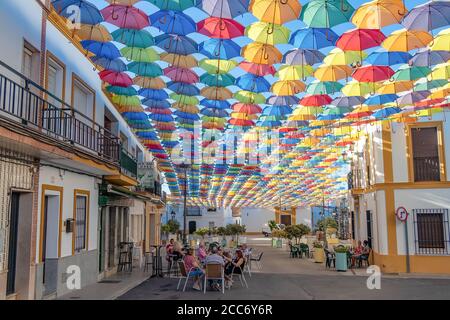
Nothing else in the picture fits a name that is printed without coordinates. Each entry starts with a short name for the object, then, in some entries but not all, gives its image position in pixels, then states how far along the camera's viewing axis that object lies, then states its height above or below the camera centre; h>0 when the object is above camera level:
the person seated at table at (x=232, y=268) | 13.63 -1.75
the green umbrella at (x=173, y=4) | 9.57 +4.57
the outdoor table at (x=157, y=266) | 16.62 -2.06
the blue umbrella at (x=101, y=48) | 12.27 +4.68
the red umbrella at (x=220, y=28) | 10.55 +4.49
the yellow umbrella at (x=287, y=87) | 14.27 +4.10
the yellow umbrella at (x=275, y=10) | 9.60 +4.49
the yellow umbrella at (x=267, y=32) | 10.90 +4.52
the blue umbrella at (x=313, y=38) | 11.20 +4.49
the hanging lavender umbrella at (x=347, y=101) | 15.63 +3.97
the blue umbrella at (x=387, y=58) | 12.30 +4.35
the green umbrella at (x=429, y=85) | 14.48 +4.23
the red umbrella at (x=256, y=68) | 12.88 +4.26
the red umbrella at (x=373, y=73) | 13.12 +4.16
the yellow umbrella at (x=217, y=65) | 12.95 +4.41
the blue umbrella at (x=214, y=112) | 17.27 +3.99
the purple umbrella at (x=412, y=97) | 15.54 +4.08
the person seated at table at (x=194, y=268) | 13.10 -1.66
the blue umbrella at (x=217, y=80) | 13.83 +4.23
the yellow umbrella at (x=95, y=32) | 11.51 +4.81
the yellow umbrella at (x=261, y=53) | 11.69 +4.29
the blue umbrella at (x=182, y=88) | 14.81 +4.26
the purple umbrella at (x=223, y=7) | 9.62 +4.54
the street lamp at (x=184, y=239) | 25.75 -1.55
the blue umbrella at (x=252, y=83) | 14.01 +4.21
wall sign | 17.76 -0.12
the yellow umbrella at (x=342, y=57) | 12.33 +4.40
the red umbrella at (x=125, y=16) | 10.20 +4.64
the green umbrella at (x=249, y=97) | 15.34 +4.08
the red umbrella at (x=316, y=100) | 15.46 +3.97
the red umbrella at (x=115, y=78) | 14.28 +4.47
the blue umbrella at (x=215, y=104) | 16.32 +4.10
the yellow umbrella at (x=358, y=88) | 14.59 +4.12
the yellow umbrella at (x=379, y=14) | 9.76 +4.48
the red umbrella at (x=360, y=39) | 10.86 +4.32
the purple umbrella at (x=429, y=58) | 12.09 +4.28
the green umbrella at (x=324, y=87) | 14.70 +4.21
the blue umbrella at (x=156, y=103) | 16.56 +4.19
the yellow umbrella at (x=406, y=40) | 11.15 +4.40
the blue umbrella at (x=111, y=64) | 13.17 +4.54
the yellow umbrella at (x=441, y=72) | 13.51 +4.33
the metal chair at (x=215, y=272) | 12.66 -1.70
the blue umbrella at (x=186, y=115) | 17.98 +4.05
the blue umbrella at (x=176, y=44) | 11.57 +4.51
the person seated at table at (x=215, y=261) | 12.65 -1.40
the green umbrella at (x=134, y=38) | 11.27 +4.58
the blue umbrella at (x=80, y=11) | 10.41 +4.89
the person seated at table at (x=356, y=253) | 19.72 -1.90
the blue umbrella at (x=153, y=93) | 15.52 +4.28
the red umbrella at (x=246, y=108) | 16.52 +3.97
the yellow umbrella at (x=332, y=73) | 13.17 +4.21
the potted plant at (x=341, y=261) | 18.61 -2.09
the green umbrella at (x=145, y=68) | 13.23 +4.40
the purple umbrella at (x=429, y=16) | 10.05 +4.51
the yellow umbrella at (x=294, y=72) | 13.21 +4.28
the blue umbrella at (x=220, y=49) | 11.67 +4.42
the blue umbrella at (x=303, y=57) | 12.26 +4.37
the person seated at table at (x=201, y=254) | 15.91 -1.50
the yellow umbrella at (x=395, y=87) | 14.62 +4.20
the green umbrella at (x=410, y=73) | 13.45 +4.30
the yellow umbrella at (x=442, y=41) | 11.57 +4.50
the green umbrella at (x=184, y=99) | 15.89 +4.20
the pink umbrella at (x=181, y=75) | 13.52 +4.31
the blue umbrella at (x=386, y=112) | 17.70 +4.04
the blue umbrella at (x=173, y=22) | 10.45 +4.61
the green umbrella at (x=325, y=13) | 9.86 +4.55
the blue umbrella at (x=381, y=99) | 15.63 +4.04
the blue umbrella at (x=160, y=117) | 18.86 +4.17
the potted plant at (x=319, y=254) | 22.56 -2.17
